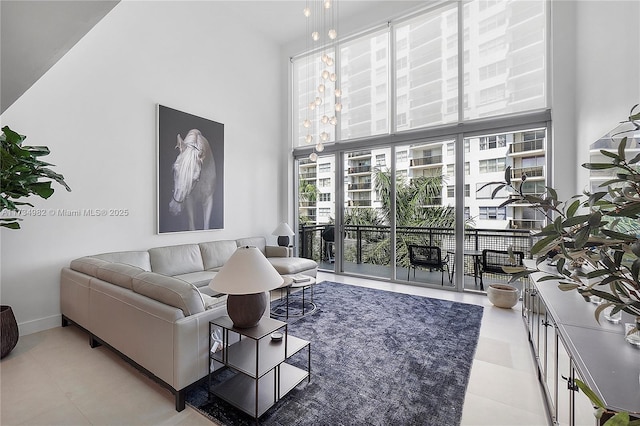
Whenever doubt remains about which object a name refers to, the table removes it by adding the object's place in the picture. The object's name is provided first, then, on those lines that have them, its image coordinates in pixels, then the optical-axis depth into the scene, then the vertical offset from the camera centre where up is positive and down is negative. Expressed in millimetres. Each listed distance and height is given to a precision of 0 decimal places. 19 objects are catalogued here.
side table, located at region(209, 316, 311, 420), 1796 -1006
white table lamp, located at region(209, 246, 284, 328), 1827 -483
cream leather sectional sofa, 1846 -794
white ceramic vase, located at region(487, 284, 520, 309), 3672 -1144
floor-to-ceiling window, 4113 +1291
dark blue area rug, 1821 -1313
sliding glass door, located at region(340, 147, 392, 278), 5293 -74
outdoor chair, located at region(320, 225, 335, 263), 5855 -649
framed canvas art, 4113 +612
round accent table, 3505 -1204
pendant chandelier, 5168 +3203
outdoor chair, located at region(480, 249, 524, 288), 4070 -732
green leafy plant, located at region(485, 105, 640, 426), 652 -82
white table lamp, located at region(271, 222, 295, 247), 5324 -429
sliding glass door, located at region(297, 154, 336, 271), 5902 +10
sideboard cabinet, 997 -620
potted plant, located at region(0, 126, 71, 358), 1411 +213
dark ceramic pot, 2426 -1054
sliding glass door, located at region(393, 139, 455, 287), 4672 -37
